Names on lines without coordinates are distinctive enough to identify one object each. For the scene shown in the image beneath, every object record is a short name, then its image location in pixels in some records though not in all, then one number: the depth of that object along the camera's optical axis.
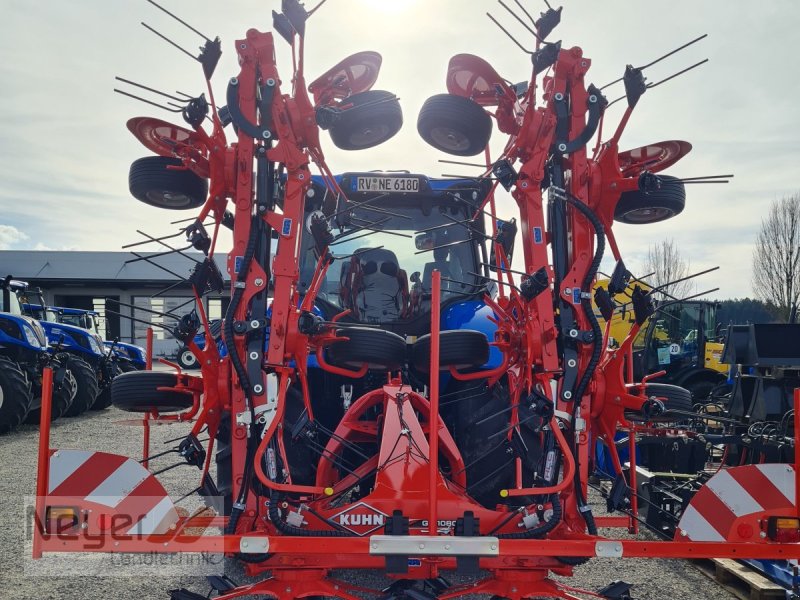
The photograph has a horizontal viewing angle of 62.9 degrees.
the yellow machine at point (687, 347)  12.02
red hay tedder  2.72
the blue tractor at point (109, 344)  14.29
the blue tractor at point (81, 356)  11.81
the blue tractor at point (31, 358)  10.14
